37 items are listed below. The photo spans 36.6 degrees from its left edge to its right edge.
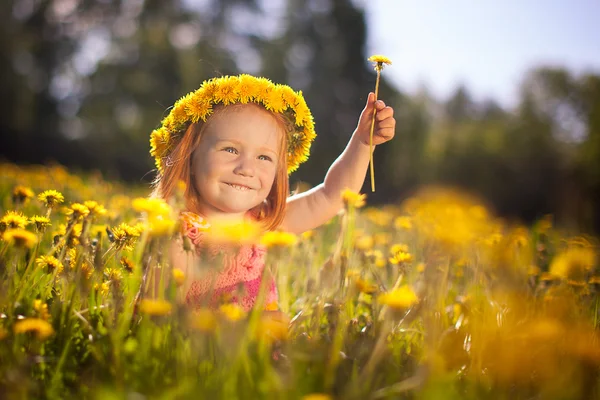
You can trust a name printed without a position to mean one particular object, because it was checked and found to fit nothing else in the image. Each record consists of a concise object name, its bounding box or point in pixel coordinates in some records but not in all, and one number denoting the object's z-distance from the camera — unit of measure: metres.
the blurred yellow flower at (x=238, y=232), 0.87
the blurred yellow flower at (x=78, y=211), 0.98
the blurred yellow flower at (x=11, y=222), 0.98
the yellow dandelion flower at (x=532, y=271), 1.18
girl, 1.08
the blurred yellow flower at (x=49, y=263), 1.01
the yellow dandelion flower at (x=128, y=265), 1.03
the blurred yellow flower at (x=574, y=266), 1.09
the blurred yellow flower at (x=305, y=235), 1.31
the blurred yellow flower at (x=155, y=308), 0.83
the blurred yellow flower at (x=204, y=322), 0.81
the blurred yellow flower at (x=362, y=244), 1.03
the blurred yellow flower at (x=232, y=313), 0.84
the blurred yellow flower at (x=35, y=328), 0.82
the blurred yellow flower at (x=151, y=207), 0.88
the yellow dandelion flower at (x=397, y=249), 1.10
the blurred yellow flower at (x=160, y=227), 0.86
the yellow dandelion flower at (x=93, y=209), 1.01
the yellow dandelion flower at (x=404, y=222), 1.31
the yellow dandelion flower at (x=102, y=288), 0.95
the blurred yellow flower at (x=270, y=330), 0.84
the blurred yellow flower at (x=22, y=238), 0.88
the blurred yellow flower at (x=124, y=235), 1.00
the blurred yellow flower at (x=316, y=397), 0.78
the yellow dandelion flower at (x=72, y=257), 1.01
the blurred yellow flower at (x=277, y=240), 0.84
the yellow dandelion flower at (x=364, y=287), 0.96
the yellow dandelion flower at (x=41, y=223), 1.01
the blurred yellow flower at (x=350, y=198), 0.93
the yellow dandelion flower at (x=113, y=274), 0.95
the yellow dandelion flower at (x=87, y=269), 0.97
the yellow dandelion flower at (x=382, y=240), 1.36
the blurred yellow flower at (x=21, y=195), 1.12
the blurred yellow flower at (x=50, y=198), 1.05
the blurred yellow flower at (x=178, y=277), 0.92
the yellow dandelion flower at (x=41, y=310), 0.88
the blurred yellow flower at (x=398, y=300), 0.81
